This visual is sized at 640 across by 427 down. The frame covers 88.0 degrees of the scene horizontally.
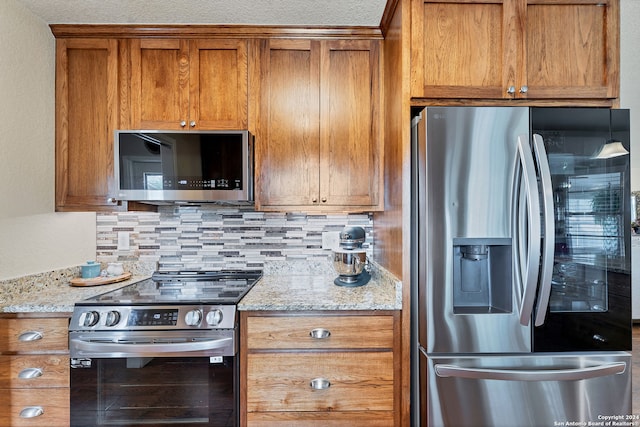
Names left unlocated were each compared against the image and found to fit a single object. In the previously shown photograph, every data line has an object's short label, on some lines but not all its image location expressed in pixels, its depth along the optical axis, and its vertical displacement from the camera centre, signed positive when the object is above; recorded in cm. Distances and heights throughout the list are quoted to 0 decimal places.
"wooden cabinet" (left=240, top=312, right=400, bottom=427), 148 -70
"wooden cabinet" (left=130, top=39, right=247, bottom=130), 187 +72
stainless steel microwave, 173 +24
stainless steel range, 145 -69
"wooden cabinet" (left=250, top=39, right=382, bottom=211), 189 +55
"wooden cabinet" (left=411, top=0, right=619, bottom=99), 147 +73
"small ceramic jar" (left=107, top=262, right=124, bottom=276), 204 -34
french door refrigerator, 135 -25
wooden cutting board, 184 -38
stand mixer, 180 -26
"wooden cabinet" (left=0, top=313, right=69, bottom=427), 147 -74
